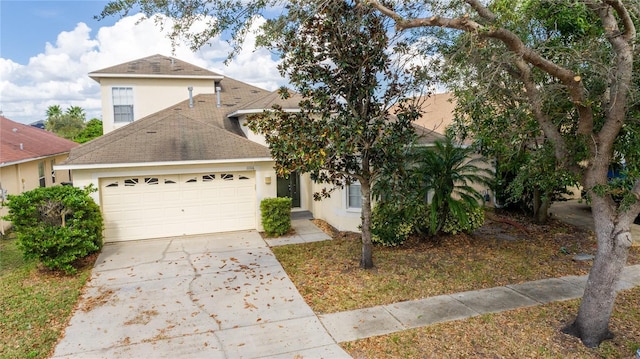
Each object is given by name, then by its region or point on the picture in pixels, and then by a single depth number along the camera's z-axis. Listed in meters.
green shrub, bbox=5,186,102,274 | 8.28
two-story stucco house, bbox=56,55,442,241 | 10.94
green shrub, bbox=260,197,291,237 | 11.66
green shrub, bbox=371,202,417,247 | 9.95
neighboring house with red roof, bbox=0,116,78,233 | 13.02
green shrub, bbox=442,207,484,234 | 10.80
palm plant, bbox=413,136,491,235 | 9.89
